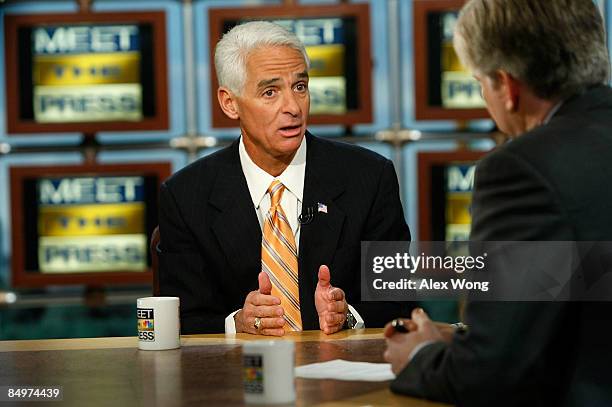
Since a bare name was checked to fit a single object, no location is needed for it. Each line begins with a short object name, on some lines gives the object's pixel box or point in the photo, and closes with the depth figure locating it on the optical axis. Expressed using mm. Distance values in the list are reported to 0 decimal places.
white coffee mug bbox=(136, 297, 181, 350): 4769
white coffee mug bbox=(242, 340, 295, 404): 4242
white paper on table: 4407
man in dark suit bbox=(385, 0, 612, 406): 4093
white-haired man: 5217
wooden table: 4307
